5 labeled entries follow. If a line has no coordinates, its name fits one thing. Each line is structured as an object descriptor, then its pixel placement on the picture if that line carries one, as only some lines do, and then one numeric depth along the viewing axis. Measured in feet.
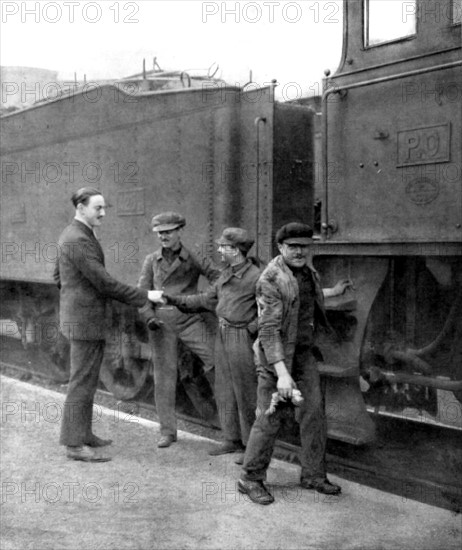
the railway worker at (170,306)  20.29
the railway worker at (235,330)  18.26
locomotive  16.87
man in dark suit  18.84
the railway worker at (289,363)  15.31
